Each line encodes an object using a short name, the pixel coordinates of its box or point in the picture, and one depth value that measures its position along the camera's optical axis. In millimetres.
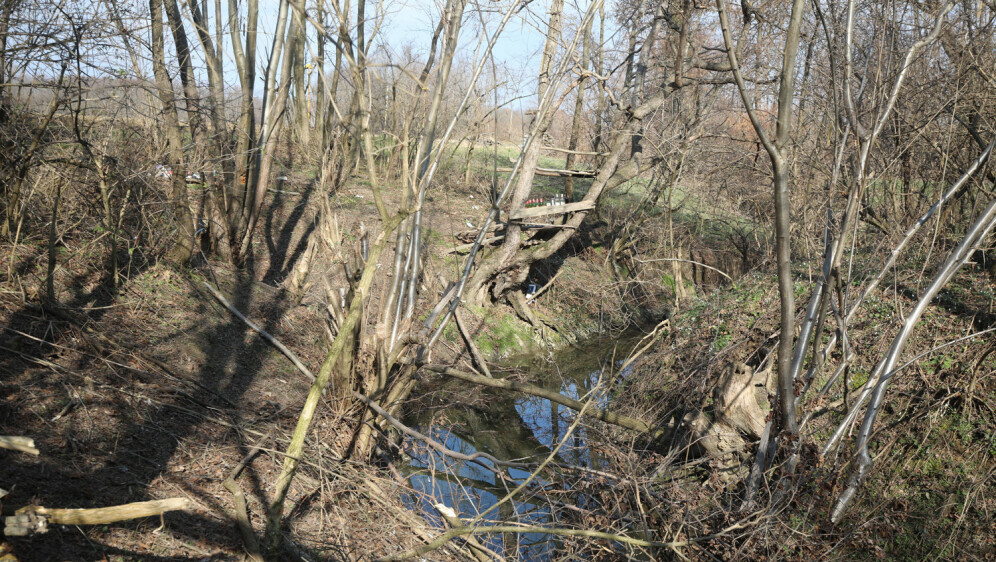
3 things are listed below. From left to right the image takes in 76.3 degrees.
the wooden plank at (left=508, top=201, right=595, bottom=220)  11062
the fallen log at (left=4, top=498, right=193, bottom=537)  2754
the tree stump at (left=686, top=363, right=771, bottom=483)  5570
